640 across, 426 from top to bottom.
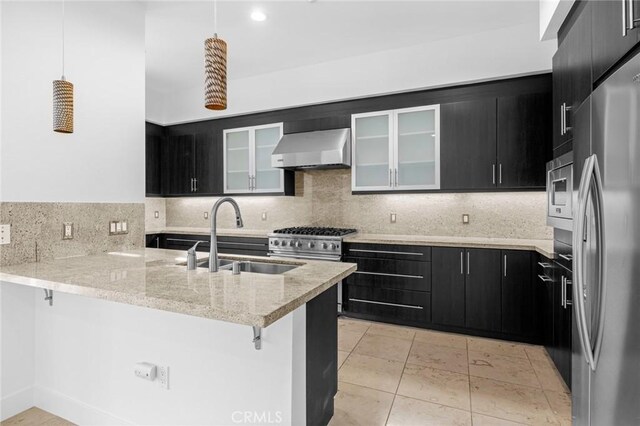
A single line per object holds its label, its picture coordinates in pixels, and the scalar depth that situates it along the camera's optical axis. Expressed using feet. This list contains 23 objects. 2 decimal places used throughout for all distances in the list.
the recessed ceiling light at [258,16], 9.52
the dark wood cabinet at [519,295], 9.74
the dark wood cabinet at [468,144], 10.80
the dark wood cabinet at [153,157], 16.06
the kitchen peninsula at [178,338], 4.40
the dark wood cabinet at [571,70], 5.81
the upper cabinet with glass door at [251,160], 14.24
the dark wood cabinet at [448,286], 10.59
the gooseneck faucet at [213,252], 5.53
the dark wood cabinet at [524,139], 10.17
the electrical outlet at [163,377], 5.62
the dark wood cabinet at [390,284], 11.07
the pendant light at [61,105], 5.96
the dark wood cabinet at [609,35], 3.96
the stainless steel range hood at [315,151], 12.33
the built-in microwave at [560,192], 6.80
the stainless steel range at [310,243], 12.02
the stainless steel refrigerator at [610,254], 3.26
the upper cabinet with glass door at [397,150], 11.58
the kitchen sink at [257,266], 6.58
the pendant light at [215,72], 5.14
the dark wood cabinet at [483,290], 10.16
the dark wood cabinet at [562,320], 6.91
